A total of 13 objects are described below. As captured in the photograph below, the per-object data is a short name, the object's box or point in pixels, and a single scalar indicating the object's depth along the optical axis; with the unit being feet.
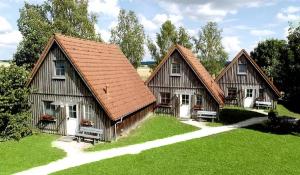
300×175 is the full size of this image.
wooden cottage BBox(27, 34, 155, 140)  70.38
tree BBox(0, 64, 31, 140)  70.85
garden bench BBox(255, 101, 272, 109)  117.70
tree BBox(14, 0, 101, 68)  134.51
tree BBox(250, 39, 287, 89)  164.88
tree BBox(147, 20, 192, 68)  166.71
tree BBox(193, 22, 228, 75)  184.14
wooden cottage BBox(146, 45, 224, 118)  94.53
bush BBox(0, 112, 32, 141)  71.41
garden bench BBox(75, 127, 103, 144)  68.54
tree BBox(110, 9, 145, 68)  179.52
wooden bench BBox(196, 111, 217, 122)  92.43
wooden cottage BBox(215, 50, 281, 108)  117.19
